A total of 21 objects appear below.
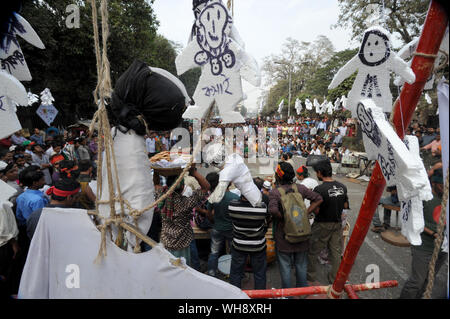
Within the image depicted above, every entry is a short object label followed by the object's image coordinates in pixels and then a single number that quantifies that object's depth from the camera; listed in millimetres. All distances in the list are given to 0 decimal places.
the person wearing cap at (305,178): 3841
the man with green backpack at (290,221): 2818
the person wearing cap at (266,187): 3973
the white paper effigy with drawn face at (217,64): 1154
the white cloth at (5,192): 1222
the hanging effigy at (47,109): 8581
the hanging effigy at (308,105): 16927
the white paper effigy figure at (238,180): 2488
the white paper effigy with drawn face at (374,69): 1226
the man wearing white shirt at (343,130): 14620
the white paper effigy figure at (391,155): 965
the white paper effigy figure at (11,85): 1235
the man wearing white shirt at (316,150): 11809
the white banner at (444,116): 864
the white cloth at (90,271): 1086
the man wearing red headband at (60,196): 2461
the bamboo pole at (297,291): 1708
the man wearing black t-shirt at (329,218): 3205
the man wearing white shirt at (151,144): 10414
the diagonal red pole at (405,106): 956
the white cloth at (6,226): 2271
